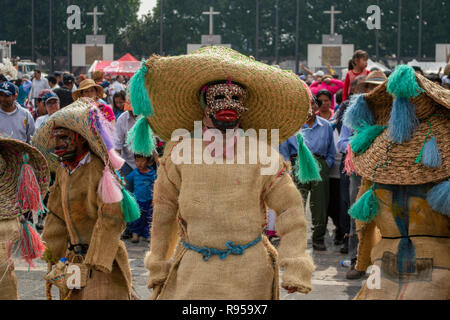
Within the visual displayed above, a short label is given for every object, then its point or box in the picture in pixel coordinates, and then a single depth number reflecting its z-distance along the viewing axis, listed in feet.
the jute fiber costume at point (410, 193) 13.61
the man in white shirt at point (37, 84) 54.39
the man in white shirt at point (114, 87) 57.57
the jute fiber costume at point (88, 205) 15.23
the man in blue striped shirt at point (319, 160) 27.14
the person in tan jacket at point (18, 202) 14.82
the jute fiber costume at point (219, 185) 12.42
